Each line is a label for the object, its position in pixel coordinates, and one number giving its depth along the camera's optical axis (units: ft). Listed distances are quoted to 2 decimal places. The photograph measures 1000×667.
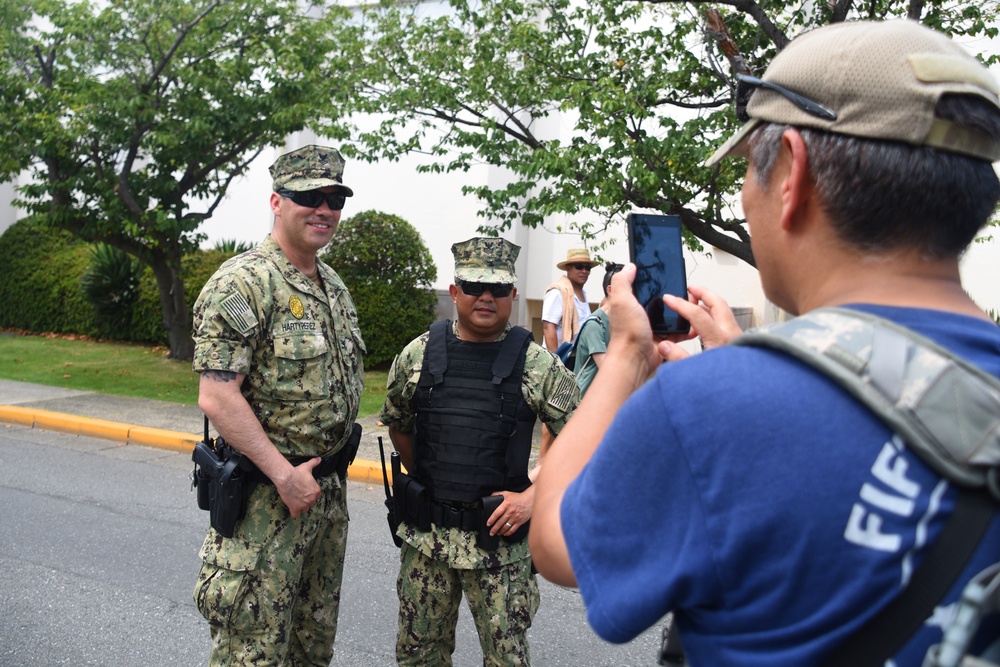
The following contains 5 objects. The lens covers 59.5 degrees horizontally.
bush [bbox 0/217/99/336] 52.26
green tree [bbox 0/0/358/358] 33.58
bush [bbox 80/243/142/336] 48.75
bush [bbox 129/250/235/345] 46.34
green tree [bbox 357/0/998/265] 23.25
